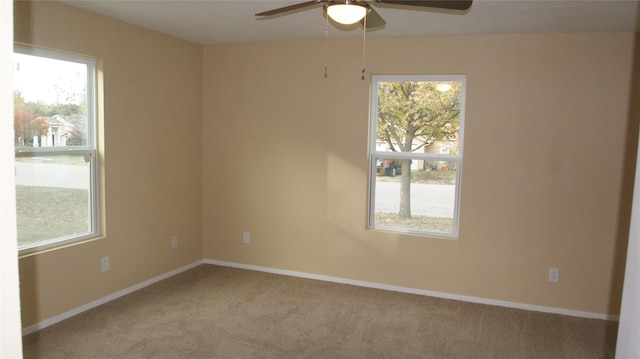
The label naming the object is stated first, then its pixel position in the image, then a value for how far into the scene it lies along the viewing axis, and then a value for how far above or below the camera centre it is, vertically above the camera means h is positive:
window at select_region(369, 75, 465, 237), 4.17 +0.02
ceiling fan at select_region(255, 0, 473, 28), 2.17 +0.71
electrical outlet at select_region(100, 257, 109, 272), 3.79 -0.96
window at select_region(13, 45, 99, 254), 3.21 -0.01
